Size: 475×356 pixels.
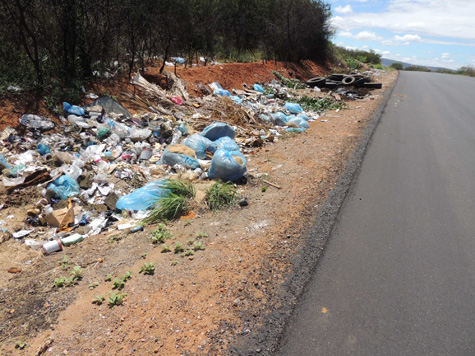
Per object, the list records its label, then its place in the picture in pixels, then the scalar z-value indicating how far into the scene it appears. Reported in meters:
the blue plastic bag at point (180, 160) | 5.60
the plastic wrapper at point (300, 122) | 8.88
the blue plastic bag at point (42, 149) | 5.39
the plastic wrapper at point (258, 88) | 12.58
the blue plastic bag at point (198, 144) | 5.97
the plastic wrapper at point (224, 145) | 5.84
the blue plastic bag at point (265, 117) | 8.77
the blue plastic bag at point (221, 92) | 10.43
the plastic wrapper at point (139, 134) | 6.38
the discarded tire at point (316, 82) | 16.22
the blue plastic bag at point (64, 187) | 4.45
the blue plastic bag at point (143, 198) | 4.34
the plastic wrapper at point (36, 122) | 5.87
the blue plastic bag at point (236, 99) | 9.63
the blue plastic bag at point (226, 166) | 4.89
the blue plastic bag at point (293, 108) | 10.38
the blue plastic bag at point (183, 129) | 7.12
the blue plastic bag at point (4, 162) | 4.73
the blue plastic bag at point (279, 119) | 8.99
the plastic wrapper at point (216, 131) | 6.48
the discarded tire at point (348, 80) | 15.73
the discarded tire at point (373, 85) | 15.84
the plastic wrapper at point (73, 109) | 6.64
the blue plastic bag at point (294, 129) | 8.45
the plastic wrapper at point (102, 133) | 6.17
